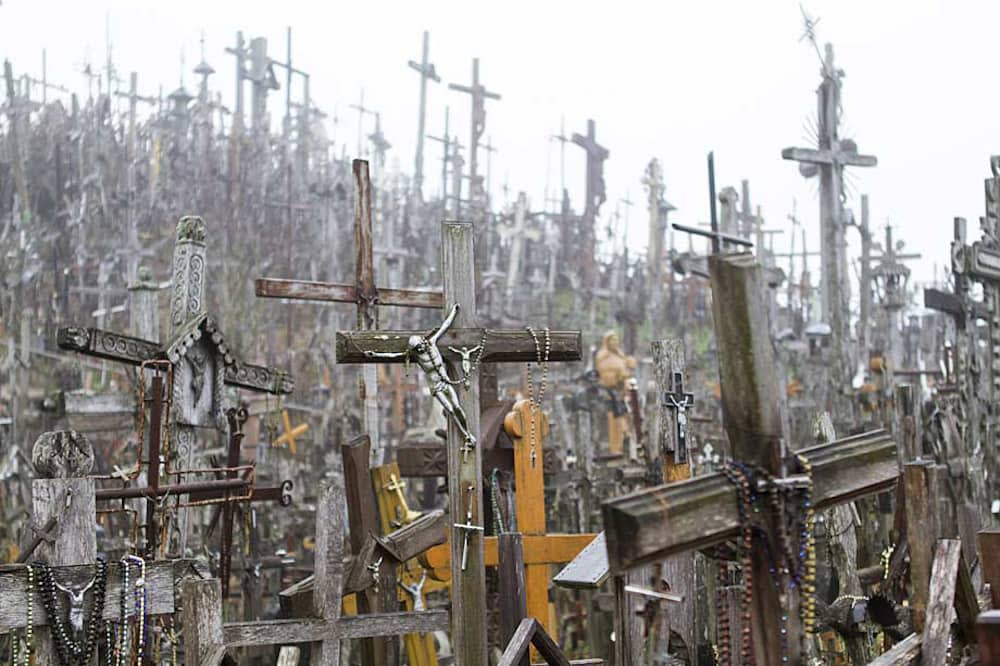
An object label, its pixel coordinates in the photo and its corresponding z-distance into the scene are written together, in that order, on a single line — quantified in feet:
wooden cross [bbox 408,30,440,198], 131.08
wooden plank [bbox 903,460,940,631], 17.49
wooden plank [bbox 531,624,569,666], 19.48
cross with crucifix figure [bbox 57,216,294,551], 30.42
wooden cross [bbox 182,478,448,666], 19.08
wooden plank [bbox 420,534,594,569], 29.43
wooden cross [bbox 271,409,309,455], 75.92
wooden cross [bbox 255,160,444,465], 33.37
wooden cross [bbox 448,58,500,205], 125.90
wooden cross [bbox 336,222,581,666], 21.81
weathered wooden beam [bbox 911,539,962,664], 16.62
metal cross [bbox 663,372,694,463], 25.80
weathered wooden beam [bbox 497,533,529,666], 24.57
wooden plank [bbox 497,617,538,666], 18.51
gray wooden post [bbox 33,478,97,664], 20.29
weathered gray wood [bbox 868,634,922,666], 16.14
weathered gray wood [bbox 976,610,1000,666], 9.10
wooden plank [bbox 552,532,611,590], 19.61
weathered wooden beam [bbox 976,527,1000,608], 17.72
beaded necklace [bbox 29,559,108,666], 19.38
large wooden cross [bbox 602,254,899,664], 13.14
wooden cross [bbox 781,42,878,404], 63.67
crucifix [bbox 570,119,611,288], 146.61
